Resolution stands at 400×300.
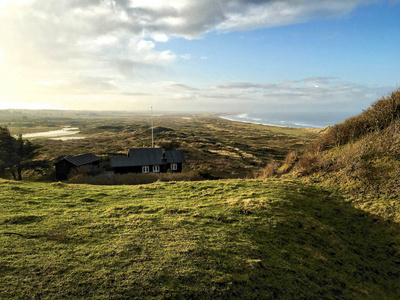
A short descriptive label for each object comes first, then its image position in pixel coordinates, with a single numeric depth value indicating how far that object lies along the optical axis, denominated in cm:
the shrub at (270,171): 2056
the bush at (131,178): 2854
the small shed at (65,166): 3450
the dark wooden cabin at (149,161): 3603
